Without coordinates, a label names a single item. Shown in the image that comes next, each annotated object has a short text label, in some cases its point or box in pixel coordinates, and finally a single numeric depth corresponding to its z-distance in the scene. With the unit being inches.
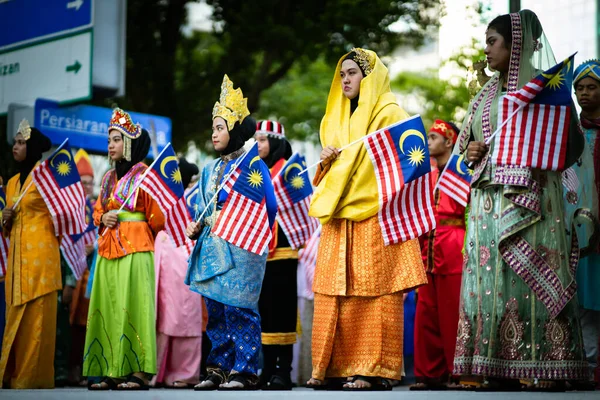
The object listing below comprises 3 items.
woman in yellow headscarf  271.3
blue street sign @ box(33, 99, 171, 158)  453.1
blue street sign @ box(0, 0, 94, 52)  482.3
